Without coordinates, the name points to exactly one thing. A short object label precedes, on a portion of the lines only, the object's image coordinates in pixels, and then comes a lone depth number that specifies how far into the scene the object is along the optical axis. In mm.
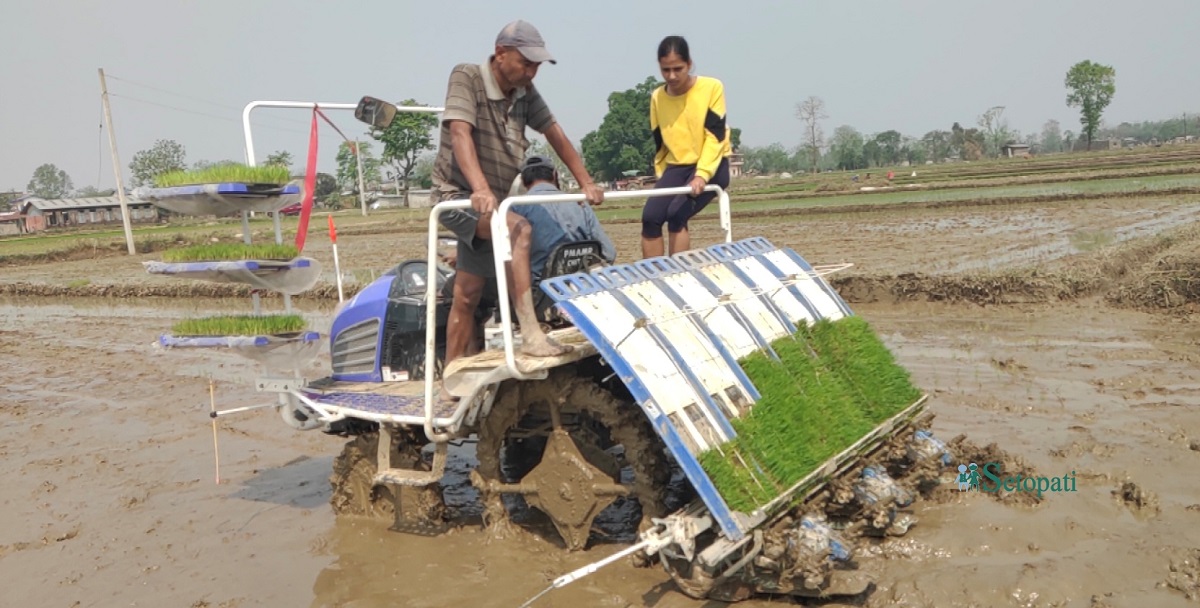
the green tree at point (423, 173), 78938
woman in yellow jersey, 5211
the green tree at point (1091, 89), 77625
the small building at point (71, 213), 62969
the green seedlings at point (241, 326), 5117
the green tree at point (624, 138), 66125
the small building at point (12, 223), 62281
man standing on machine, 4320
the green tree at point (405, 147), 63156
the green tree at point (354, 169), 77250
